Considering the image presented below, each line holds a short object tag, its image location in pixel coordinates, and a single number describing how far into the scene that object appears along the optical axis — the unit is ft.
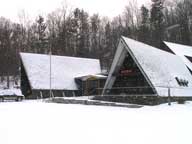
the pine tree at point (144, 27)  186.70
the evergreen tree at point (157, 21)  185.47
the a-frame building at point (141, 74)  72.28
